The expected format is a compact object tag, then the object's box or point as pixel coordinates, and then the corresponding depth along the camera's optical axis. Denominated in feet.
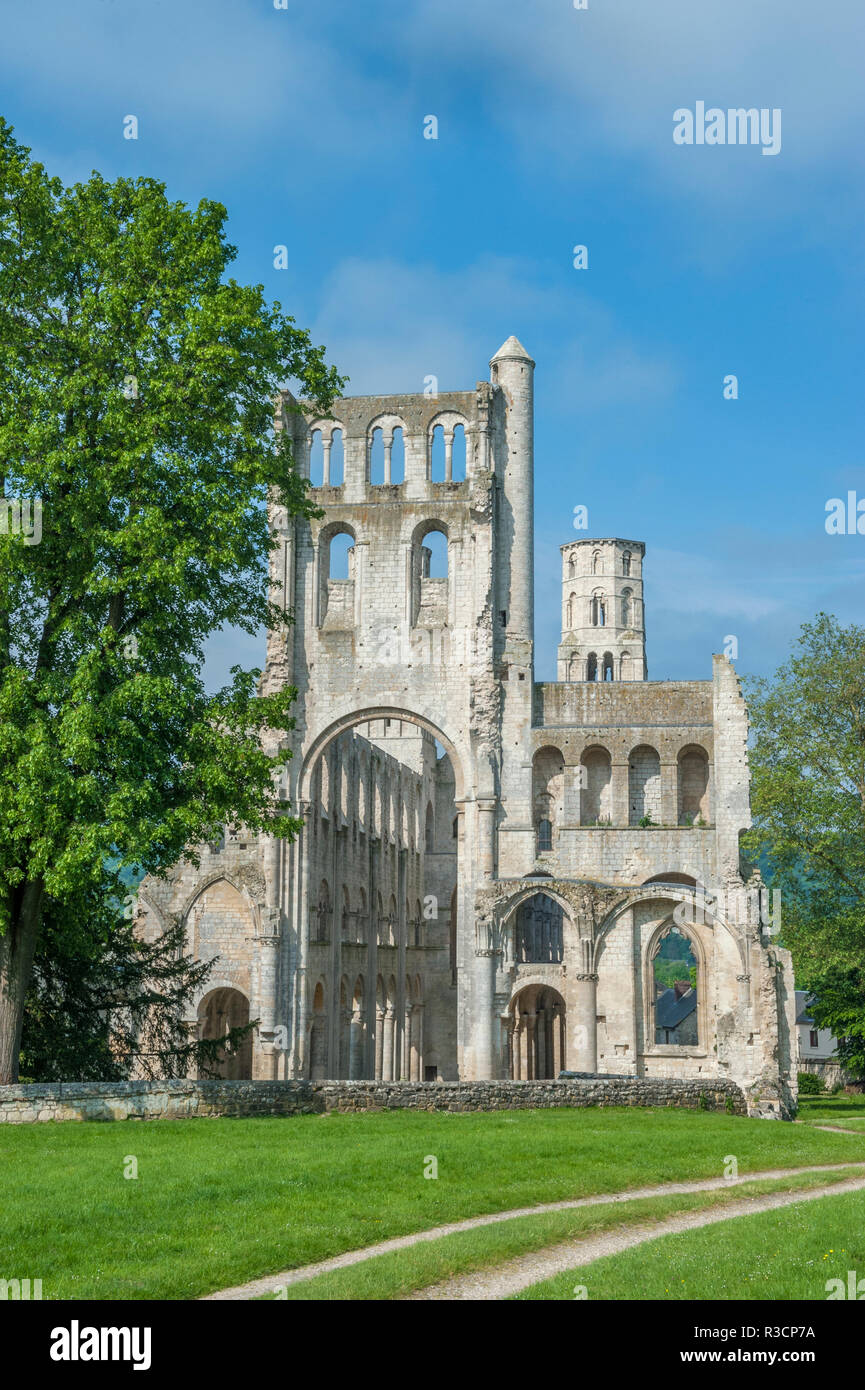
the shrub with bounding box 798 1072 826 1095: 198.80
